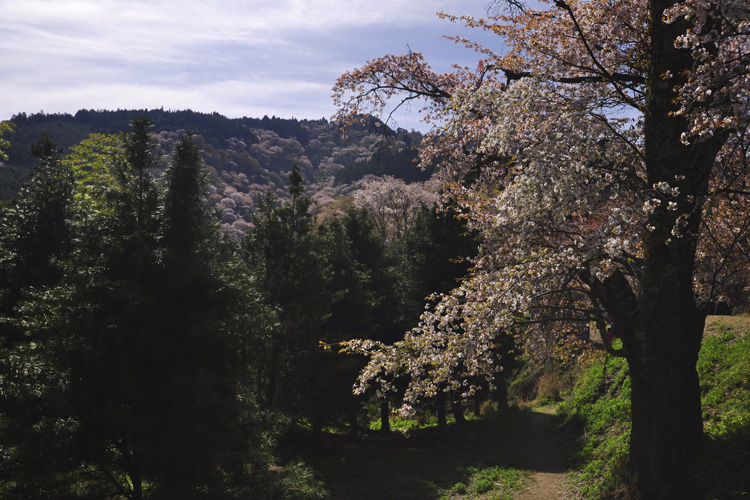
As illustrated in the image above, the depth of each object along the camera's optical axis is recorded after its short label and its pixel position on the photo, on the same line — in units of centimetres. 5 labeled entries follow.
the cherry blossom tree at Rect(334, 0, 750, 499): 563
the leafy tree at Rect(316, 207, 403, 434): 1703
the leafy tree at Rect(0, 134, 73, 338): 1087
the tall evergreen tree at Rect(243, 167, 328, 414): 1545
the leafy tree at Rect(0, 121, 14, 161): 1466
